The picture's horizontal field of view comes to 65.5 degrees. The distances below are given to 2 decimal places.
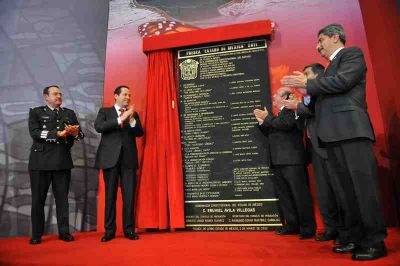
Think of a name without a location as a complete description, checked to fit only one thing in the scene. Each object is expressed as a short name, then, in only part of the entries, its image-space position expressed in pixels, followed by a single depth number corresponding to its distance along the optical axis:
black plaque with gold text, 3.71
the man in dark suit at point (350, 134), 1.99
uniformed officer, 3.39
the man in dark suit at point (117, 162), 3.31
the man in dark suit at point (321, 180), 2.77
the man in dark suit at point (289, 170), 3.05
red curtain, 3.80
